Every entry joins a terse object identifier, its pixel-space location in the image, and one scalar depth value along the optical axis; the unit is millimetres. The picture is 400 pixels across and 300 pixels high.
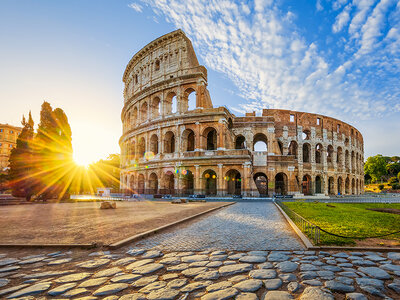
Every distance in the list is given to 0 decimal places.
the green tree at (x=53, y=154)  22391
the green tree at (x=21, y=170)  21469
